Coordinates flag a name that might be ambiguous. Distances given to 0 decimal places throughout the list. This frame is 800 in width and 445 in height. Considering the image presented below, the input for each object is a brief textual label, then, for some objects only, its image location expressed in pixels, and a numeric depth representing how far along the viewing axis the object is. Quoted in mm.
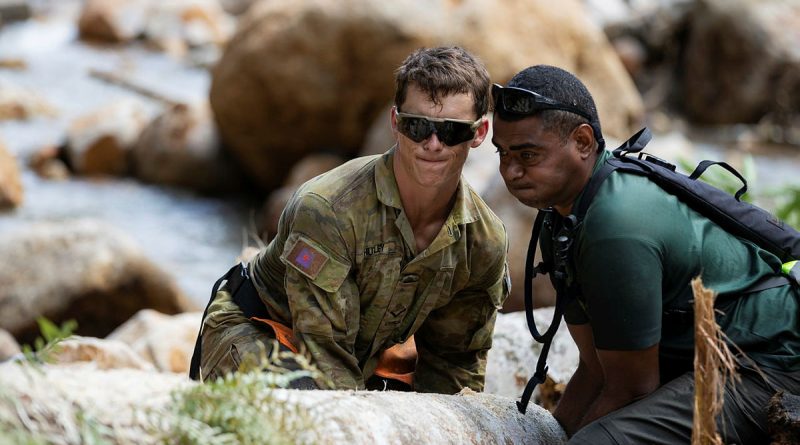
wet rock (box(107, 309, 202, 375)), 15469
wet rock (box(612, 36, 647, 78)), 45781
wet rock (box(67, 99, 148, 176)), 33156
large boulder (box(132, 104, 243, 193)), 31437
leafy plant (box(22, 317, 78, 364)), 5375
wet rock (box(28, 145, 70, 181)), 32625
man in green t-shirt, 6988
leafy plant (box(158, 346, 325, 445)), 5340
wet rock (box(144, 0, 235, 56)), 48031
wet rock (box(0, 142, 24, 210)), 28969
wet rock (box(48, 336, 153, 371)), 13891
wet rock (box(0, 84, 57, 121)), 36703
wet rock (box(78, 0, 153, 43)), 47500
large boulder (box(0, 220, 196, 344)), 19062
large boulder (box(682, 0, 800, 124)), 40844
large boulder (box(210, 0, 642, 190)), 26109
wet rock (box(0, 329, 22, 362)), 16437
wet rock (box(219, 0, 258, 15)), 54594
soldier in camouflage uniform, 8484
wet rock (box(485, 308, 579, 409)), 11469
